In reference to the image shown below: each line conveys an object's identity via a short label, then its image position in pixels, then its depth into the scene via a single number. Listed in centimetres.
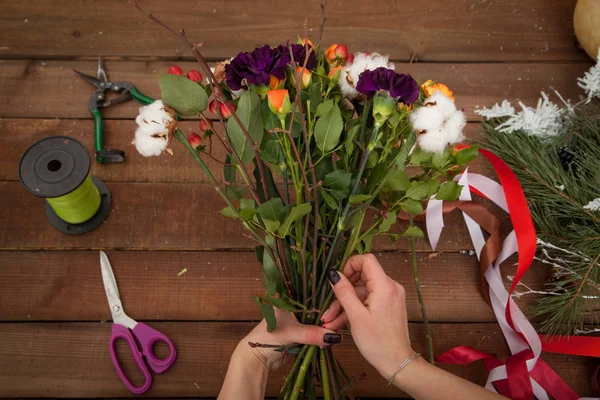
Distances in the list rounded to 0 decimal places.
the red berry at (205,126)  48
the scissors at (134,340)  70
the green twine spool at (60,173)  63
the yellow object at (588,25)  78
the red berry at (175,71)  48
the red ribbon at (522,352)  67
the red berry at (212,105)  48
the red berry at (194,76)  47
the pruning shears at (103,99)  77
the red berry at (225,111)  45
